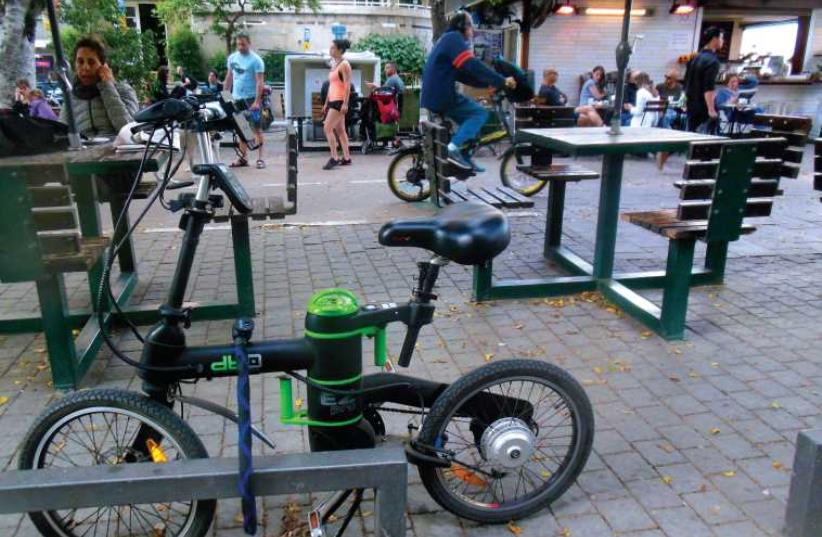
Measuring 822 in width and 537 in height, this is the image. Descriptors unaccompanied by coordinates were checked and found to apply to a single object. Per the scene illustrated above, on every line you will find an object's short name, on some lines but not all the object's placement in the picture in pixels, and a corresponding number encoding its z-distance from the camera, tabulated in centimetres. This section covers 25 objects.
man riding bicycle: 725
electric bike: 240
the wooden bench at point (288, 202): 466
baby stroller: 1291
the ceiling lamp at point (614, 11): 1609
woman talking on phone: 541
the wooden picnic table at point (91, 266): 356
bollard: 255
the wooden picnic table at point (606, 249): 483
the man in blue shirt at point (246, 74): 1142
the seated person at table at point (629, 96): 1352
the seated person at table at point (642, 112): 1337
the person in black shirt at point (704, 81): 1029
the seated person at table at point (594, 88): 1380
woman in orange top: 1039
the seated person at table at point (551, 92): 1298
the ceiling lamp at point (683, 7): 1592
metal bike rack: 215
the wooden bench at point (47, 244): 343
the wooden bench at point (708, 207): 420
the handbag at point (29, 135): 415
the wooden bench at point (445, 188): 504
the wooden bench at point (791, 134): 504
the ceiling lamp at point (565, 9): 1563
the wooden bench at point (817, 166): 551
